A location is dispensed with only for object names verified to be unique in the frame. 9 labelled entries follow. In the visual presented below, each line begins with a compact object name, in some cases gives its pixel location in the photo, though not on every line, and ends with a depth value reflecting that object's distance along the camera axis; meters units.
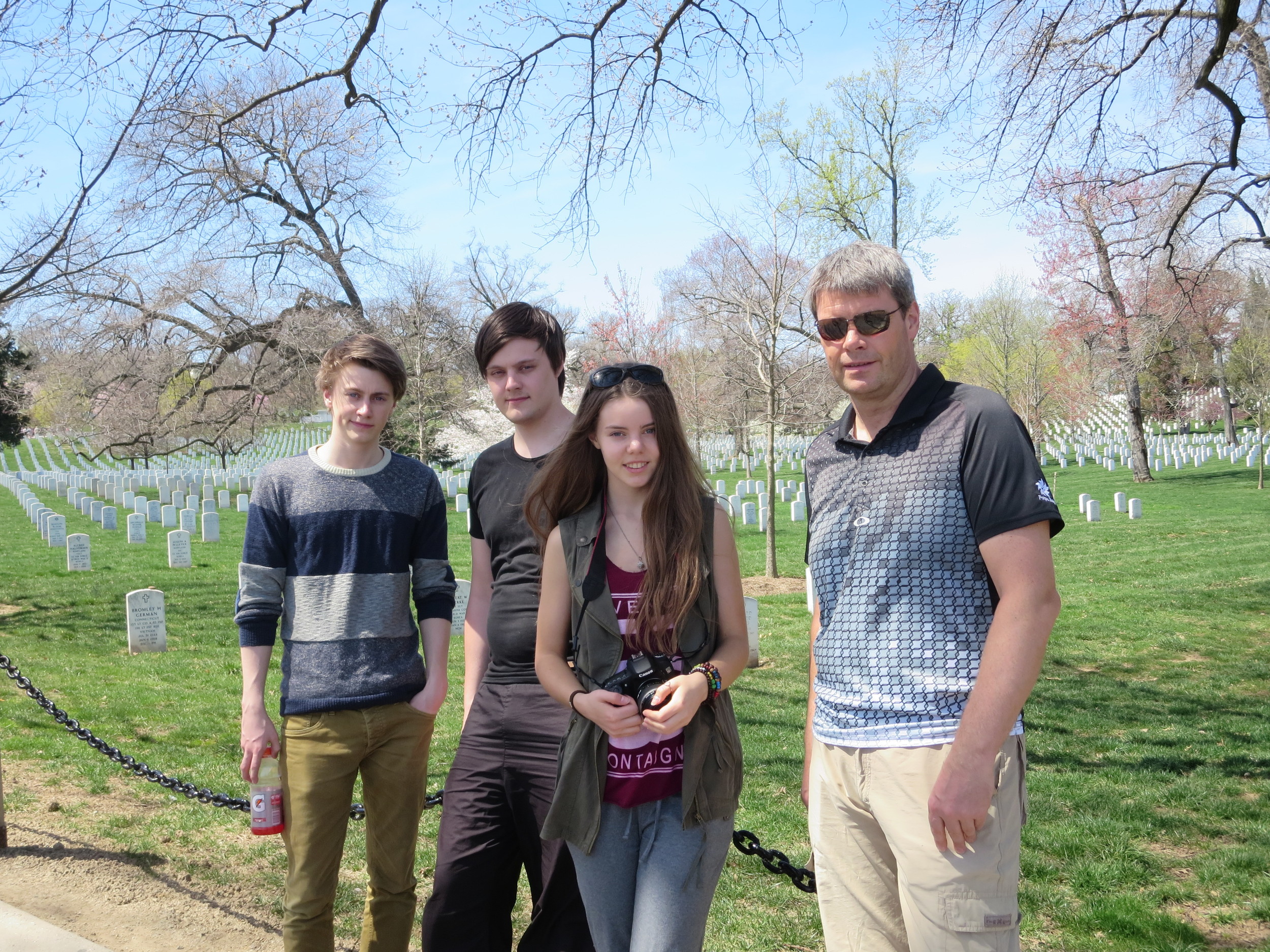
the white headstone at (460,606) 10.50
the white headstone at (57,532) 19.55
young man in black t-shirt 2.74
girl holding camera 2.24
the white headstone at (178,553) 16.86
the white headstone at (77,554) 16.03
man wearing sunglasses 1.98
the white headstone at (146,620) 10.04
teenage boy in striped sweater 2.88
